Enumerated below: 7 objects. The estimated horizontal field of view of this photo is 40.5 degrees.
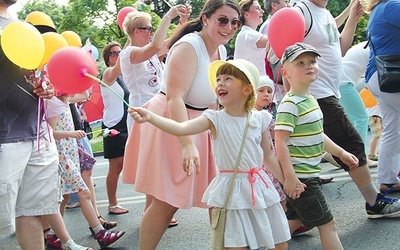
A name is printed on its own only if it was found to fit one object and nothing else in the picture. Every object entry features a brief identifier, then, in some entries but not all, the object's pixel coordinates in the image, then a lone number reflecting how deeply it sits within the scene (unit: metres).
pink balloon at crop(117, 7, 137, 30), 6.57
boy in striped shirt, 3.33
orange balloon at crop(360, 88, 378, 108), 7.15
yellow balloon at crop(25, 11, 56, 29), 4.81
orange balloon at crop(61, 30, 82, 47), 5.42
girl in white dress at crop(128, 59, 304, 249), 2.96
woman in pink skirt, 3.30
